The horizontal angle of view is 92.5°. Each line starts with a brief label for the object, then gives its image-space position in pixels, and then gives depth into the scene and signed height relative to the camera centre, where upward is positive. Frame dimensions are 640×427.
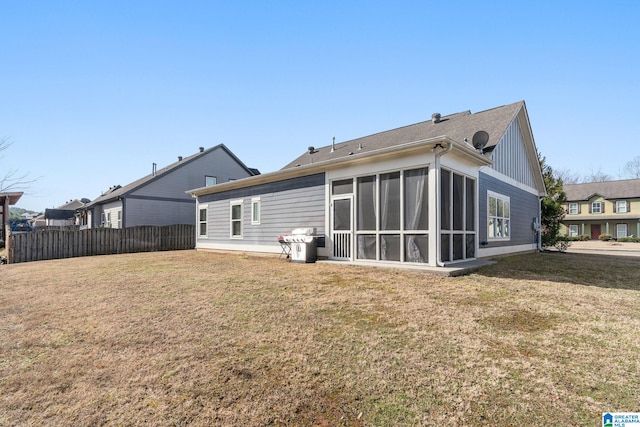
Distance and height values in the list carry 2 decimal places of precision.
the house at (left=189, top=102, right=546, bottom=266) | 7.23 +0.63
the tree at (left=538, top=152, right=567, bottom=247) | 15.56 +0.25
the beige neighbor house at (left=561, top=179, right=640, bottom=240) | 30.88 +0.87
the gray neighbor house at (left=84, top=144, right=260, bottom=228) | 18.69 +1.67
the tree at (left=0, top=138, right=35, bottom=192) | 13.85 +1.86
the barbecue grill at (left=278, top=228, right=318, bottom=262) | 8.88 -0.74
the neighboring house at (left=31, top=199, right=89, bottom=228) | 39.59 +0.55
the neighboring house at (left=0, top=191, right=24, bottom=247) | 15.43 +0.95
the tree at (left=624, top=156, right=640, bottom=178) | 40.88 +6.76
